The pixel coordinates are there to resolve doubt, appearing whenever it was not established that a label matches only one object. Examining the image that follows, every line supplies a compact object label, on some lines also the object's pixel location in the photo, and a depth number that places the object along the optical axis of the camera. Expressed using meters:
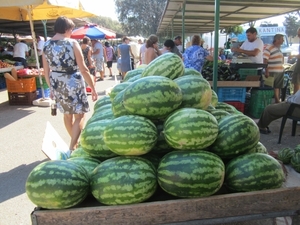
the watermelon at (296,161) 2.49
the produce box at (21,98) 8.50
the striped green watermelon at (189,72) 2.16
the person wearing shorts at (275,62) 7.46
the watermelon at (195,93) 1.75
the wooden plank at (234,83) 6.23
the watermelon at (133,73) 2.47
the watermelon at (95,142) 1.70
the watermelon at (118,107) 1.76
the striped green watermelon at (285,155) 2.63
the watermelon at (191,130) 1.45
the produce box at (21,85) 8.36
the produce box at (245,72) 7.04
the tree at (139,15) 50.22
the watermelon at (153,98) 1.59
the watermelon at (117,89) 2.11
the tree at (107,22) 87.97
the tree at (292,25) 63.52
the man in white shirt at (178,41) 13.60
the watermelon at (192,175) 1.40
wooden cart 1.37
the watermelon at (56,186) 1.37
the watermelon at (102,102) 2.38
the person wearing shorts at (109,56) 16.51
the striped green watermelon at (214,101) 2.20
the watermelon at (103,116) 1.96
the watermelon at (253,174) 1.50
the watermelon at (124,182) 1.39
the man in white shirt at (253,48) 7.34
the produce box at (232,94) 6.34
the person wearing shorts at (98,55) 13.27
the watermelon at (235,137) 1.59
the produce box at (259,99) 6.48
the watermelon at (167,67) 2.00
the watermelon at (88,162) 1.63
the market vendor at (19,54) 13.16
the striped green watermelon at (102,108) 2.19
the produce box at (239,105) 6.45
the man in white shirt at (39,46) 12.81
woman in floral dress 3.90
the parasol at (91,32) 15.35
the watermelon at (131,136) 1.47
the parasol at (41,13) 8.88
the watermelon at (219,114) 1.82
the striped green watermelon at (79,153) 1.88
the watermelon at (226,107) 2.17
